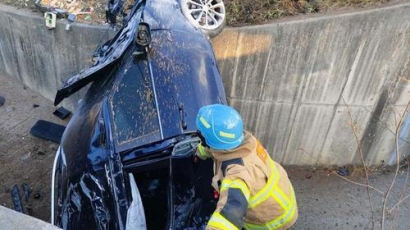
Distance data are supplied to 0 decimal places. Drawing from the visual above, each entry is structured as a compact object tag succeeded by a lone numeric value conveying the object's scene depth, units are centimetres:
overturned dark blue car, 287
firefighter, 244
